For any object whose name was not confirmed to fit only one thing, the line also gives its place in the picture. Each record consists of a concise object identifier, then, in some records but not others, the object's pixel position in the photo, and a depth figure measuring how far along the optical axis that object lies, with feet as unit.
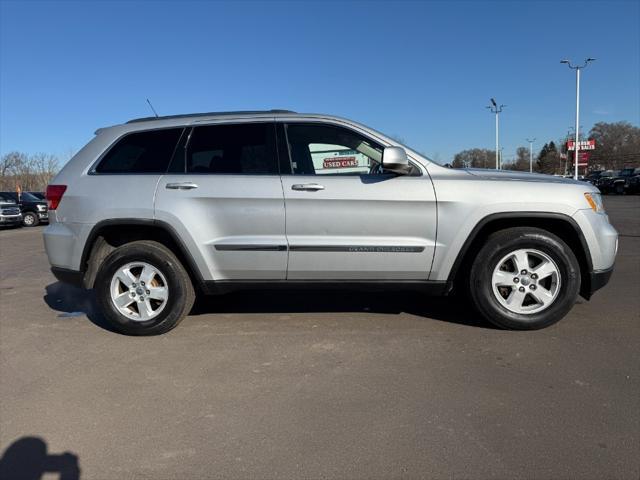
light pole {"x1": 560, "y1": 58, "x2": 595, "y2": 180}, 119.18
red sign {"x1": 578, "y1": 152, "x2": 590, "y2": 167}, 145.07
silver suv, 13.02
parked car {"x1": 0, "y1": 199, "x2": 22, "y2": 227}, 67.97
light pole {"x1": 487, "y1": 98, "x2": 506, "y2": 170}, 162.62
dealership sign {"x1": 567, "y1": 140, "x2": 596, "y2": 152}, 151.05
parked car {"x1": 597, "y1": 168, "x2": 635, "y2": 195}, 112.06
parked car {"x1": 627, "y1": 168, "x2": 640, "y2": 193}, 107.34
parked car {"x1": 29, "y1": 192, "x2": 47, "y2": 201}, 82.84
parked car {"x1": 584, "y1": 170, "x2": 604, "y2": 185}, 140.73
